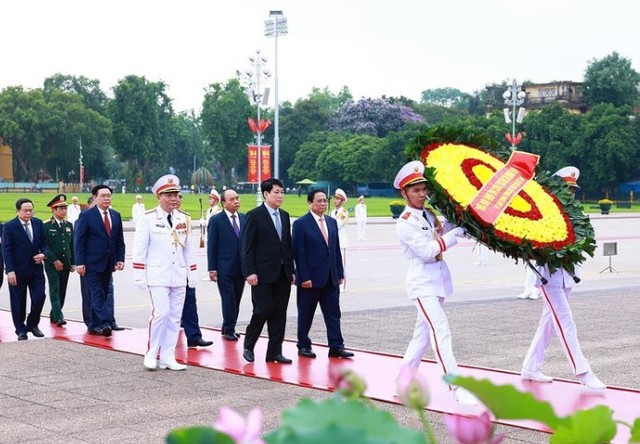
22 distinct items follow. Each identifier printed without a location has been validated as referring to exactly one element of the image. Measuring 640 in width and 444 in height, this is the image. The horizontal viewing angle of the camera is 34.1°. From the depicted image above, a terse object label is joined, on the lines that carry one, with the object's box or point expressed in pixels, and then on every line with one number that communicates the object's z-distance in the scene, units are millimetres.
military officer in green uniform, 13219
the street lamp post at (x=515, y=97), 48350
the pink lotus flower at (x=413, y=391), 1219
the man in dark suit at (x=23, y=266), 12172
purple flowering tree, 108750
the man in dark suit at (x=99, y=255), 12242
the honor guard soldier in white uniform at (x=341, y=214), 18328
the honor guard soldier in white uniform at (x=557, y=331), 8508
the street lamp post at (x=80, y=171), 109638
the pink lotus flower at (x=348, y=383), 1279
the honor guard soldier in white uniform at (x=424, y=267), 7887
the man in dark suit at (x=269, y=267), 10273
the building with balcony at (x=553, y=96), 97562
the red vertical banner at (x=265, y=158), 48219
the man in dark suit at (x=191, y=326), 11328
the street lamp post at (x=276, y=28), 49531
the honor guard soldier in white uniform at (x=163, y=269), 9883
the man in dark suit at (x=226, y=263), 11781
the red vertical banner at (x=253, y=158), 47812
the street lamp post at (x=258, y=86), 47406
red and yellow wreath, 7645
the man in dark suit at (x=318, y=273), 10391
